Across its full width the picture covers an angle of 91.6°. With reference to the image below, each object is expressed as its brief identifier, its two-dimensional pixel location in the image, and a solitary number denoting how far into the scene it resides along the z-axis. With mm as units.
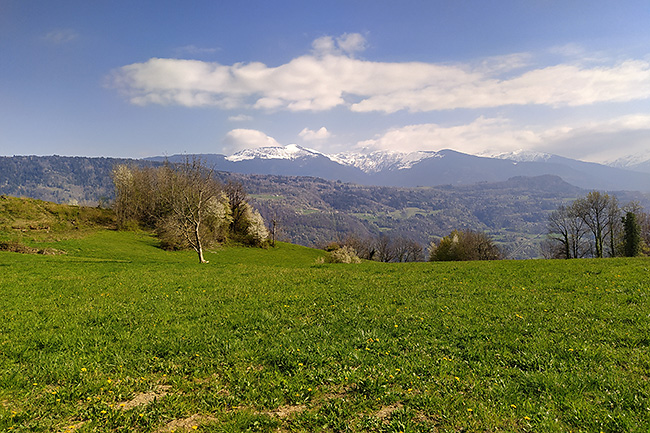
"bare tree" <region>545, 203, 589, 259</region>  71438
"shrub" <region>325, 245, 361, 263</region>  68062
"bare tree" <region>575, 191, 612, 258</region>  67125
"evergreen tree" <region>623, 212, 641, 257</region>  62969
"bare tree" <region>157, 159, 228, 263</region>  45250
